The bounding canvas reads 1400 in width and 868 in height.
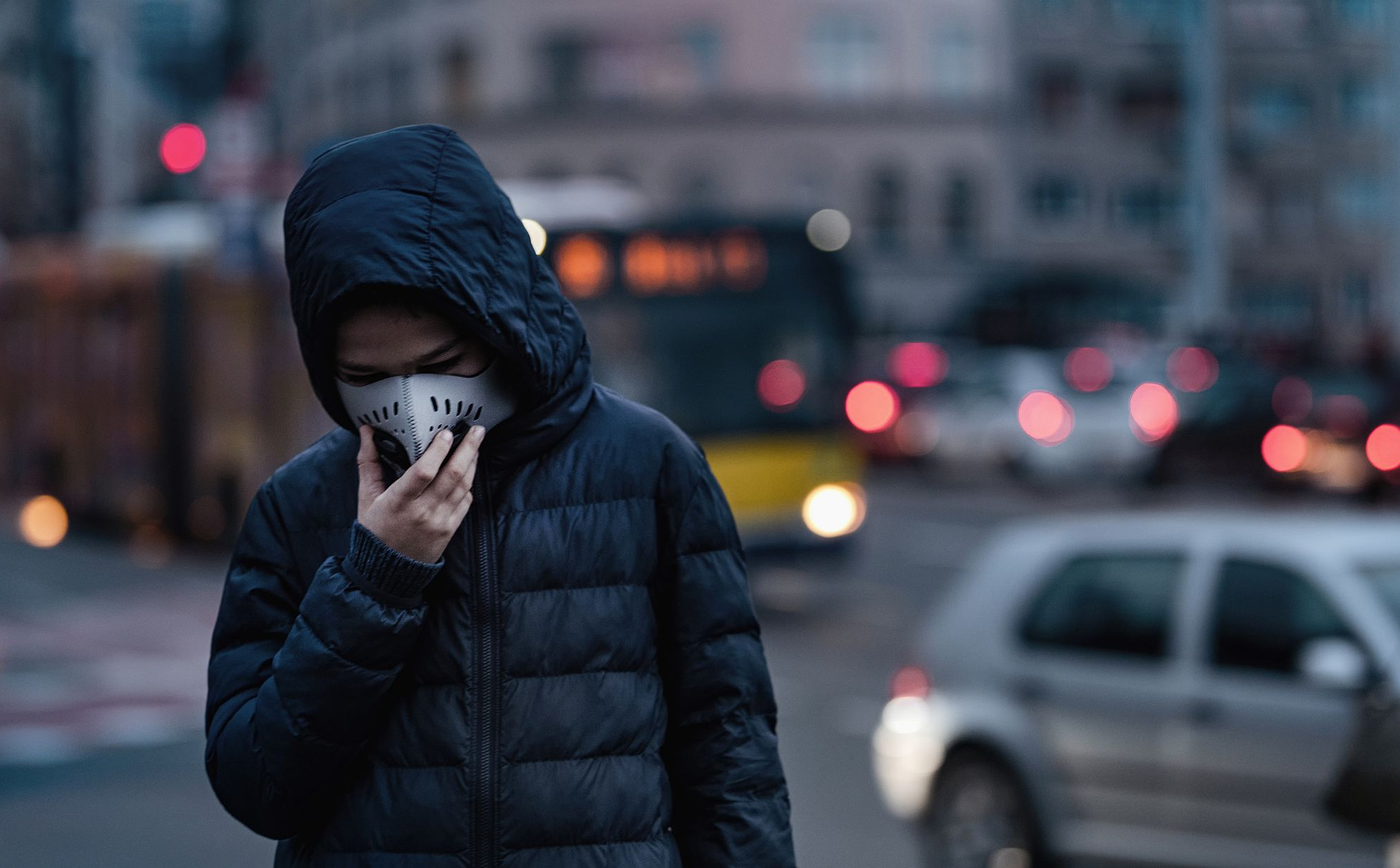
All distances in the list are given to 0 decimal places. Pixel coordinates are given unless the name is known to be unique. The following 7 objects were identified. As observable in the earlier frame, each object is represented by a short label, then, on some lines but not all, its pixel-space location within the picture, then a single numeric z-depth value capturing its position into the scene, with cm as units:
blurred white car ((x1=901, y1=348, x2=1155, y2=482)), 2780
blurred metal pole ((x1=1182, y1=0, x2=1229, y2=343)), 3170
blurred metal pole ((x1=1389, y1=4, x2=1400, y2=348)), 2895
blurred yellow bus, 1466
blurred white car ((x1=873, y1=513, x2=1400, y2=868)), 609
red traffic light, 1530
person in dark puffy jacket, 230
